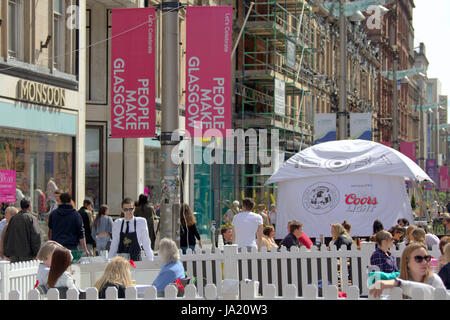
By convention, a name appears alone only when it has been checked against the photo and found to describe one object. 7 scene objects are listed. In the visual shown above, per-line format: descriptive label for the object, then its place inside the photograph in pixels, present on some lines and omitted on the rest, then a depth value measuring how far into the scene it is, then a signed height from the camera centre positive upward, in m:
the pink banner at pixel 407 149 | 50.00 +1.37
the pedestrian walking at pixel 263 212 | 24.92 -1.18
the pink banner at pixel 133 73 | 17.66 +2.13
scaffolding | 36.50 +4.37
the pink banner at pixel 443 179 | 77.69 -0.58
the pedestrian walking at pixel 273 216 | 27.23 -1.35
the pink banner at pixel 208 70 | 16.58 +2.16
